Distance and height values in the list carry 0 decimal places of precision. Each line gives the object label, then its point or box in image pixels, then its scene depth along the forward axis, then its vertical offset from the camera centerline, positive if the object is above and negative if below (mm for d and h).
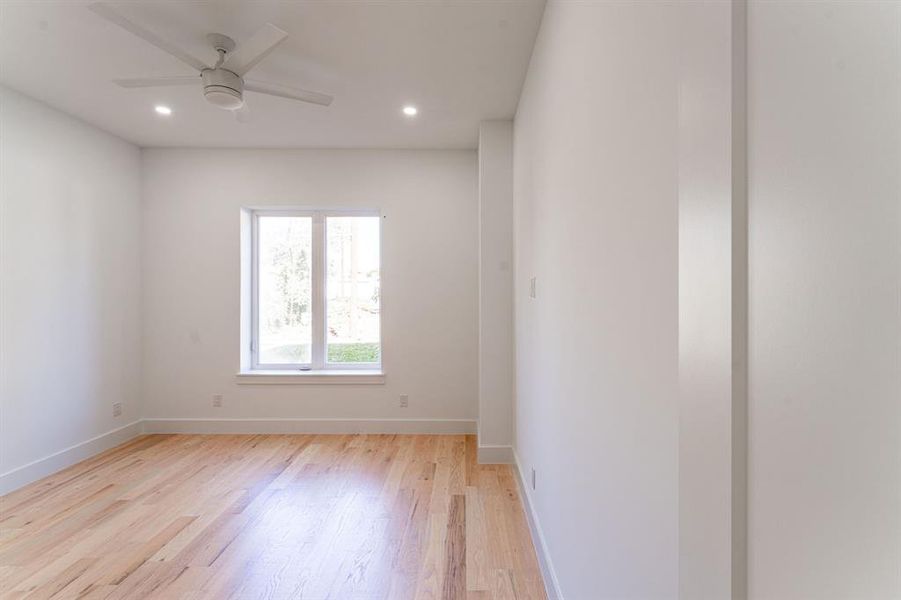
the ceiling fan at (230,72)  2004 +1186
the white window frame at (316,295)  4254 +64
